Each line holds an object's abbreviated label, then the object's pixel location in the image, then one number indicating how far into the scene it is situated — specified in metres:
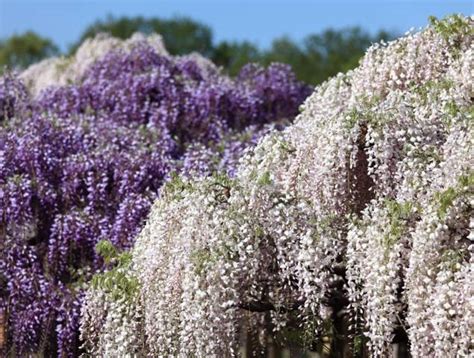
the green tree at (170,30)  58.41
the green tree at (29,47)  66.44
